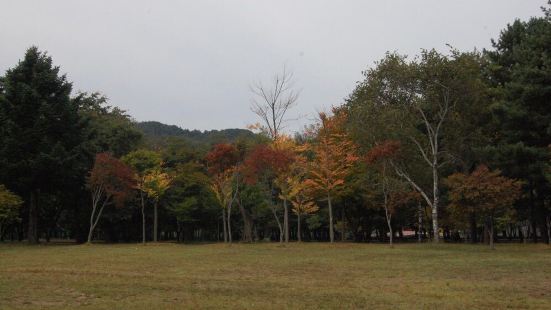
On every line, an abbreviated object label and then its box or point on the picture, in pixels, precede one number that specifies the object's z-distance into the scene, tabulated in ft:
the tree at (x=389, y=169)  109.29
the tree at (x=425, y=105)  111.04
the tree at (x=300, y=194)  131.44
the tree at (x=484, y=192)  92.17
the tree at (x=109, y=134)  159.74
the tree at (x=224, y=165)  130.52
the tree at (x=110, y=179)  135.64
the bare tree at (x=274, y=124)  140.56
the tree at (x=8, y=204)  124.57
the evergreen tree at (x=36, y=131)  132.05
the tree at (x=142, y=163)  151.12
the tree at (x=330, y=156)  128.16
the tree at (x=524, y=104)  88.48
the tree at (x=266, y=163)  123.44
